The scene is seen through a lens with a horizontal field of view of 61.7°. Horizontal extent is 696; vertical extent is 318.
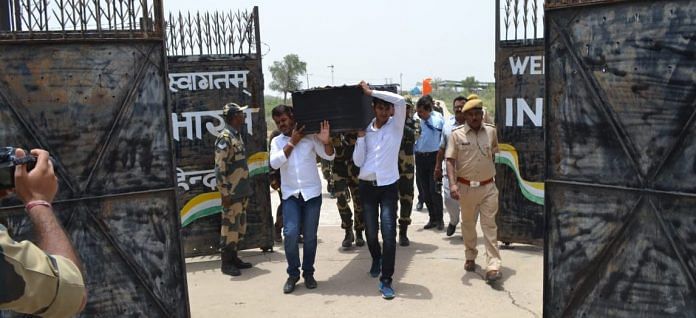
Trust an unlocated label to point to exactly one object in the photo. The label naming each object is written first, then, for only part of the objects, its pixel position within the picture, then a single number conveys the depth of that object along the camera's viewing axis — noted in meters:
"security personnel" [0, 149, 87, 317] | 1.71
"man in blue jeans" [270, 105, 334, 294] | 5.25
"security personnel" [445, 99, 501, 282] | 5.38
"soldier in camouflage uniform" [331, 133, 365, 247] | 6.46
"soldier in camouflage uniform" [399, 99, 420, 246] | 6.68
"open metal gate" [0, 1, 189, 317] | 3.31
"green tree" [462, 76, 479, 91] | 60.41
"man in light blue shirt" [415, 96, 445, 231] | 7.64
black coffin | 4.93
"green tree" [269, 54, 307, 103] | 60.38
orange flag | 27.14
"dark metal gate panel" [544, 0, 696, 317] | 2.77
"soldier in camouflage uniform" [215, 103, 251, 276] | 5.82
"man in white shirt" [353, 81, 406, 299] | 5.04
